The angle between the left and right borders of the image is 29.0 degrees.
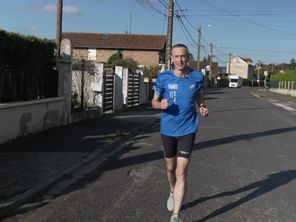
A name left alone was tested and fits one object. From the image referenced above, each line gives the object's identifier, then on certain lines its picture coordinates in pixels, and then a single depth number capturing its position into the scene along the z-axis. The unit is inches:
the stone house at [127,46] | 2878.9
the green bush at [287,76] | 2696.9
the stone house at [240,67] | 6993.1
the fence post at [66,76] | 615.2
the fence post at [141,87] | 1193.7
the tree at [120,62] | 1841.8
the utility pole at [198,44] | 2879.4
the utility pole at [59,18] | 700.4
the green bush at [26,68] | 476.4
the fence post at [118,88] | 917.8
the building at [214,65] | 4504.9
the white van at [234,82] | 4660.4
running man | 245.3
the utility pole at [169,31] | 1303.2
